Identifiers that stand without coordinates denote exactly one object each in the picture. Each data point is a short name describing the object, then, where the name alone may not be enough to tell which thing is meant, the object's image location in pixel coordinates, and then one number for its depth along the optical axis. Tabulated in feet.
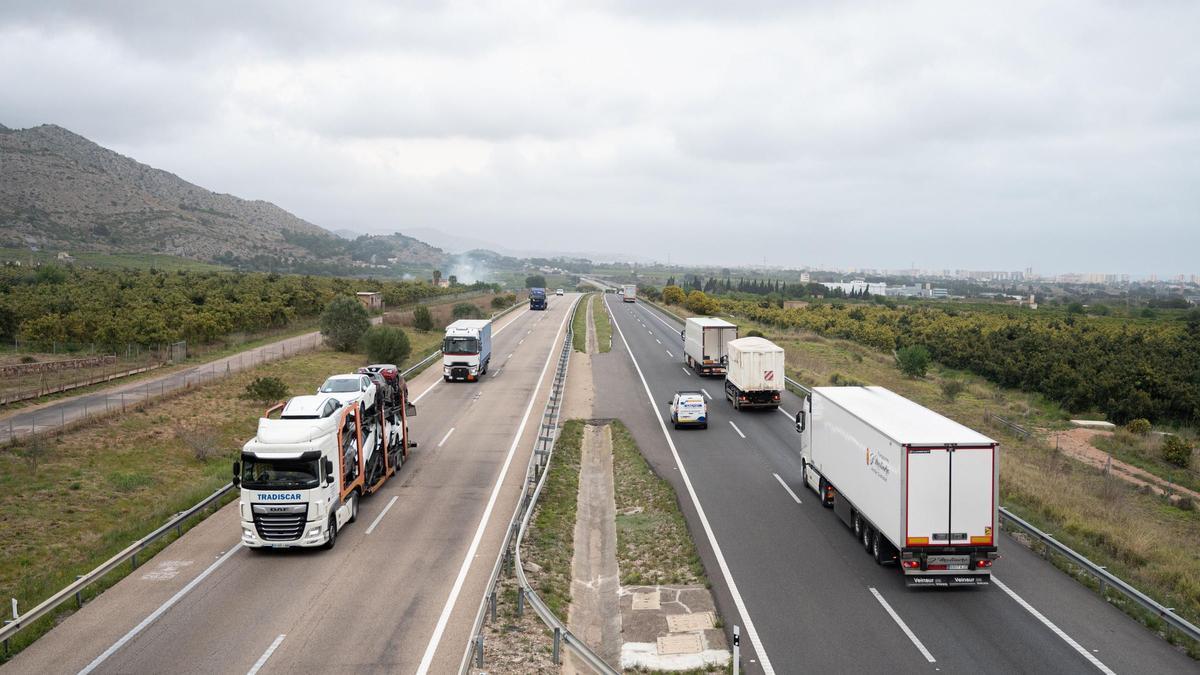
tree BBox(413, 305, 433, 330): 242.17
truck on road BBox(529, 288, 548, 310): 347.15
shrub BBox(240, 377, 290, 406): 124.88
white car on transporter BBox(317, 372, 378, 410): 73.15
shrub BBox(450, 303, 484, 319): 263.08
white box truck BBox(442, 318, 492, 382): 146.51
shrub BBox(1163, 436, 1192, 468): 107.86
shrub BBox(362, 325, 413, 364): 159.53
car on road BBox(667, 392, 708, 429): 106.83
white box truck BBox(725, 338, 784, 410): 116.57
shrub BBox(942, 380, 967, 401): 151.64
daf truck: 57.21
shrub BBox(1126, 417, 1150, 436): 130.00
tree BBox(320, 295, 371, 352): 190.49
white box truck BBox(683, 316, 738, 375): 152.35
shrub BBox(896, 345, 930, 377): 183.11
